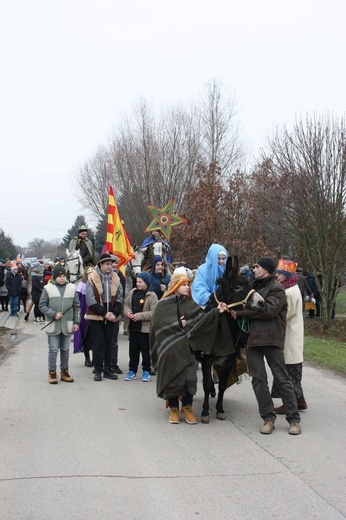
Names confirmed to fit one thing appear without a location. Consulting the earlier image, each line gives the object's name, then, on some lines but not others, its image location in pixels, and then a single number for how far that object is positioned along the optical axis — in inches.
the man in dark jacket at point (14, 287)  813.9
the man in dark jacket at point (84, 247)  545.6
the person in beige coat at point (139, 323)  382.3
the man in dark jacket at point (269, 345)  261.9
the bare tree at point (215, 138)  1375.5
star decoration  589.3
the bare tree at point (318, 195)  709.9
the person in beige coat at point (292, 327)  284.8
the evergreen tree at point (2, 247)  2336.5
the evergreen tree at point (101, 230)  1929.9
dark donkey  268.8
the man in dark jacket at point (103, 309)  379.9
